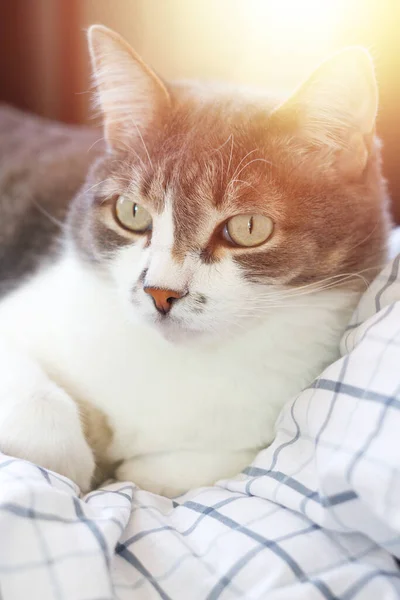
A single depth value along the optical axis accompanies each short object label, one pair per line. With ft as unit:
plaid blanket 0.97
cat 1.12
